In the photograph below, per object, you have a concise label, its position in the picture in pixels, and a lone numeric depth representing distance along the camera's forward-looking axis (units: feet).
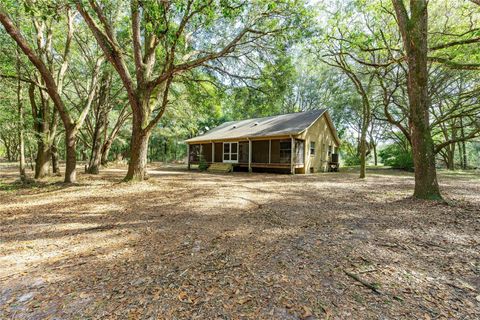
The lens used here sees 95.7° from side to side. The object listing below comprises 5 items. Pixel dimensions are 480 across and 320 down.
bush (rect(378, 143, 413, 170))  61.84
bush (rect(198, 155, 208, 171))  59.26
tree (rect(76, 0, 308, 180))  24.30
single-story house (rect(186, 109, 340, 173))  49.34
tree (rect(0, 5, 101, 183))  21.62
